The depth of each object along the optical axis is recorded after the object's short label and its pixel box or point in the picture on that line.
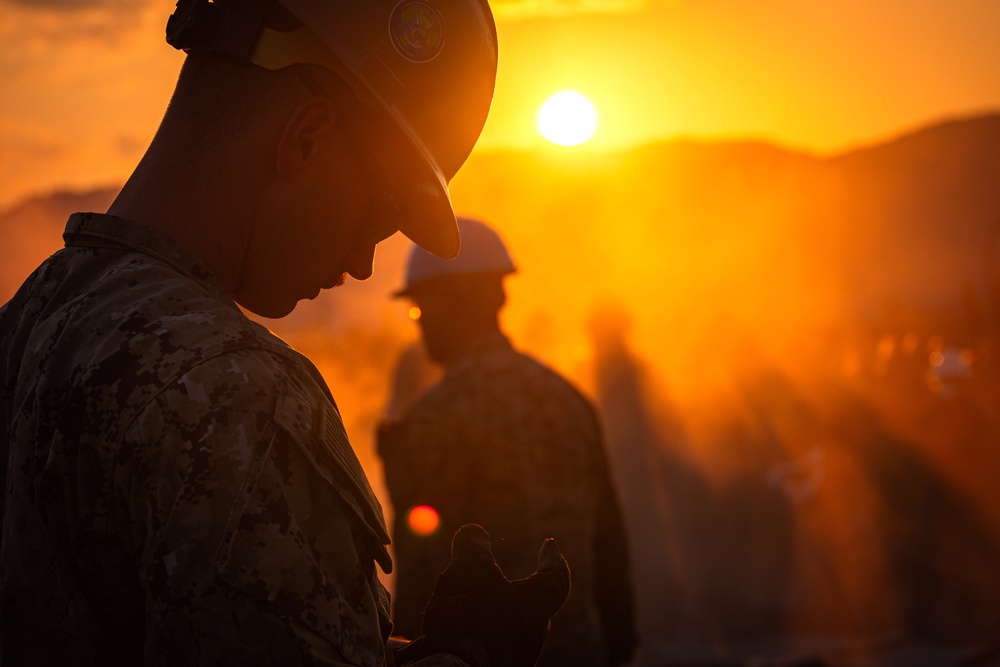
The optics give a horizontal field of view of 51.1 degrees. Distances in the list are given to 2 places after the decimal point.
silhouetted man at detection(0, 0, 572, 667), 1.35
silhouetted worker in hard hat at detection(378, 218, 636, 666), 4.35
